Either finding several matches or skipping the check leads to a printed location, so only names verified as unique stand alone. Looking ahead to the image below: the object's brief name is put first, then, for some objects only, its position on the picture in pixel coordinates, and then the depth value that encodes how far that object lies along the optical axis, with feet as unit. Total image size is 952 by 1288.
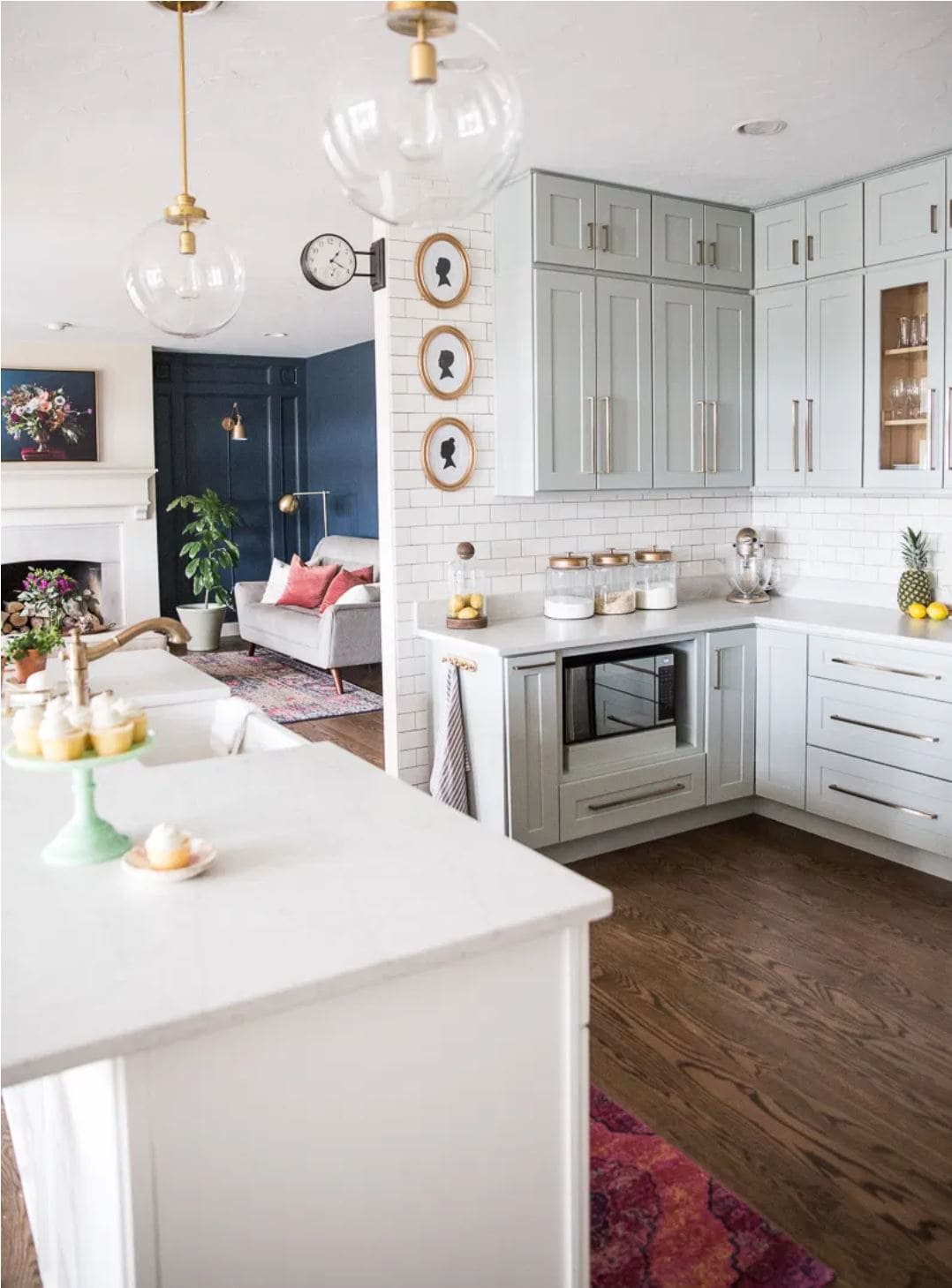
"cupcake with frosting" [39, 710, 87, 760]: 5.96
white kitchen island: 4.69
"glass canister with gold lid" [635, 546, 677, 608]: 16.07
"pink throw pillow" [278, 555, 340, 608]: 29.94
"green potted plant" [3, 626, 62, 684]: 11.48
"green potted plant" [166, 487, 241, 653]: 32.73
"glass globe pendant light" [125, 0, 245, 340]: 7.50
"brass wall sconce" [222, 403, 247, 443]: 33.06
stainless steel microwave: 14.23
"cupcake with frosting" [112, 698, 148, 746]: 6.22
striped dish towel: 14.05
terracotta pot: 11.57
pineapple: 15.40
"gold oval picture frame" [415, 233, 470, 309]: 14.47
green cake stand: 6.26
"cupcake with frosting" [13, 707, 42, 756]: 6.11
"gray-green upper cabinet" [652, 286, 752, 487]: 15.93
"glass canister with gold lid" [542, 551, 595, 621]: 15.35
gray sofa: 26.32
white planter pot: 32.96
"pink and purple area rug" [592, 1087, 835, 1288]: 7.16
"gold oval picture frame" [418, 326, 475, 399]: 14.62
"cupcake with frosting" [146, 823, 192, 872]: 5.93
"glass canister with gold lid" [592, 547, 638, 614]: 15.64
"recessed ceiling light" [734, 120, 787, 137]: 12.73
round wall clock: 14.16
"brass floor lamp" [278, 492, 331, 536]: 33.91
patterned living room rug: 24.82
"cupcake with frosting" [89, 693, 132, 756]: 6.08
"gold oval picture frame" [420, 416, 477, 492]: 14.76
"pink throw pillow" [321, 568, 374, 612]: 28.68
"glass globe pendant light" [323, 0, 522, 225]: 4.63
